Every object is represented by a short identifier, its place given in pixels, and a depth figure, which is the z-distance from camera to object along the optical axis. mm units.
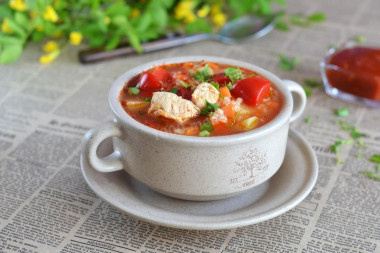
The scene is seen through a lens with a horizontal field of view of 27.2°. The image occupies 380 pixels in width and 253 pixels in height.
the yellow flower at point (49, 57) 735
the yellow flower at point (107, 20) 736
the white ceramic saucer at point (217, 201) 509
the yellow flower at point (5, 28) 739
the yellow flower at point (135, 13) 800
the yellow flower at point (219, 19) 801
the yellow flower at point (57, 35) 779
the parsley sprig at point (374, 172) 586
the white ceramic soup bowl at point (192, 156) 509
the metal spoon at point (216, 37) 740
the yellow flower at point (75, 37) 752
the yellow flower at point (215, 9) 813
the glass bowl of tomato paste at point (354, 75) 671
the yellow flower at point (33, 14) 752
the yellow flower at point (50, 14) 727
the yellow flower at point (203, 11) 792
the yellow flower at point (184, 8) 789
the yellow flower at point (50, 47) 755
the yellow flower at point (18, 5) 729
